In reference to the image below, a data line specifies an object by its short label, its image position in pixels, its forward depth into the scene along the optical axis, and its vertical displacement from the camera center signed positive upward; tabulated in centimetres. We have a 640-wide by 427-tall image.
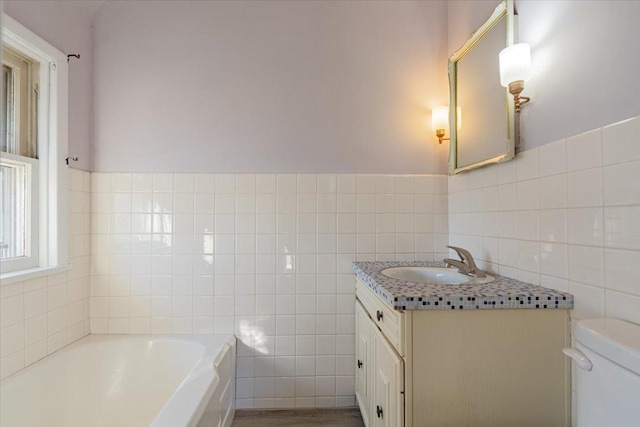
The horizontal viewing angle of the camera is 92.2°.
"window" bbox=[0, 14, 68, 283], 145 +31
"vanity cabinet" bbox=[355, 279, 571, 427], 104 -53
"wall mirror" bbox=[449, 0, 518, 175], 138 +58
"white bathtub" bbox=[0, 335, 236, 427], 129 -80
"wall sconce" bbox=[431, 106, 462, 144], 184 +57
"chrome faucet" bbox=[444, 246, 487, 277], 142 -24
